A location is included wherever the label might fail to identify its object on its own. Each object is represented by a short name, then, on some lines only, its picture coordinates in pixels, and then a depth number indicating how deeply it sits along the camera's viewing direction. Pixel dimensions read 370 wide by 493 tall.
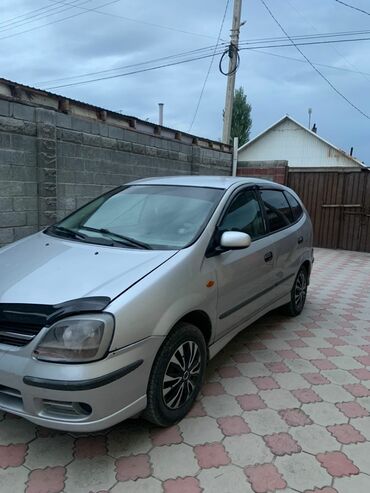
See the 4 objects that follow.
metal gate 9.91
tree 39.75
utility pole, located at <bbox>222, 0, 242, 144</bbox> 12.55
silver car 1.99
